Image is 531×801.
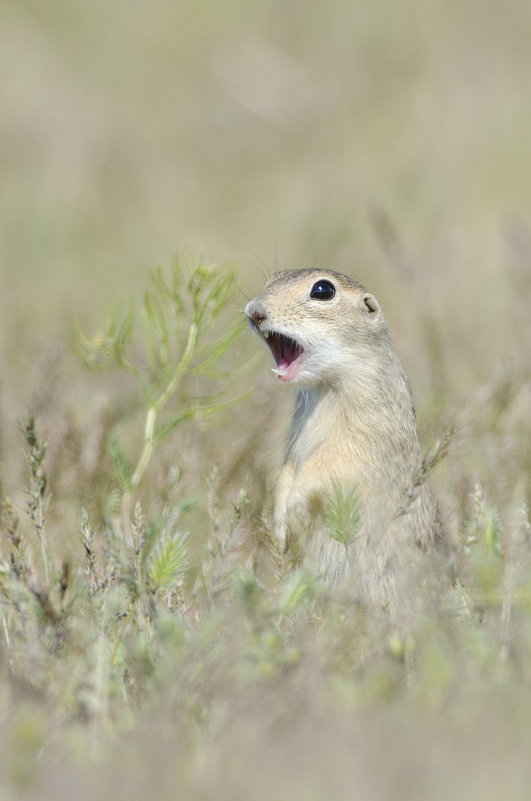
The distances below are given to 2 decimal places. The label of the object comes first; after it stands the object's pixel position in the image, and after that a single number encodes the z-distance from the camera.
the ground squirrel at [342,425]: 6.39
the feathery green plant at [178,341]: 6.33
